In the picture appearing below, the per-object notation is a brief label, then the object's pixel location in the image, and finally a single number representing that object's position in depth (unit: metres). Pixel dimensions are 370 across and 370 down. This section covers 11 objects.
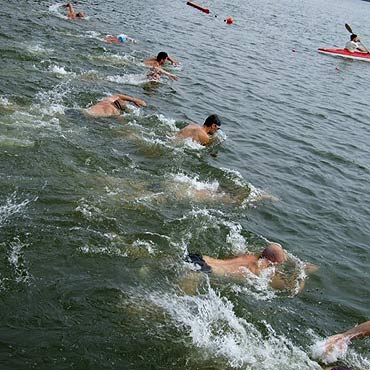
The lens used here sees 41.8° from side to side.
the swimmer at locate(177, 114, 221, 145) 12.20
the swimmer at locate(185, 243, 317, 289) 7.60
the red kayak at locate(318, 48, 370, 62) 31.08
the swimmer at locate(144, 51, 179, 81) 16.81
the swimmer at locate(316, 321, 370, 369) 6.77
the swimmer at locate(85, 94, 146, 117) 11.98
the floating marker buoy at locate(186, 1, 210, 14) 35.91
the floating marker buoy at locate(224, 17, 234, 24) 33.25
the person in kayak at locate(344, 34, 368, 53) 31.28
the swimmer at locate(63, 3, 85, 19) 22.07
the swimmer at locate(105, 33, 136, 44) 20.01
